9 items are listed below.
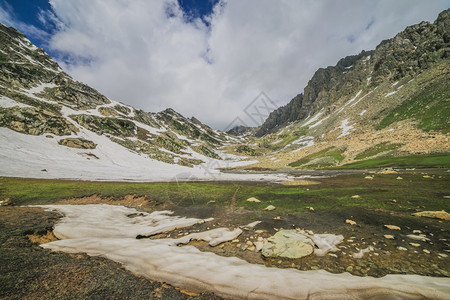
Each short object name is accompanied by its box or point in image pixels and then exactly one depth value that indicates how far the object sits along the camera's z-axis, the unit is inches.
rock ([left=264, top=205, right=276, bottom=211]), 658.8
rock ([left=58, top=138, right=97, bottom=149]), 3358.8
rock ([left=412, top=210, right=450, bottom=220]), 447.2
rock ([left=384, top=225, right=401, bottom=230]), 415.2
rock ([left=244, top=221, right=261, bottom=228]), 501.7
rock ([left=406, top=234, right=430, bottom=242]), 352.2
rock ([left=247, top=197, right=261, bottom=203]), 804.7
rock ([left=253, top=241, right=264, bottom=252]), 366.0
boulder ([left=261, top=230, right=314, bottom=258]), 326.0
